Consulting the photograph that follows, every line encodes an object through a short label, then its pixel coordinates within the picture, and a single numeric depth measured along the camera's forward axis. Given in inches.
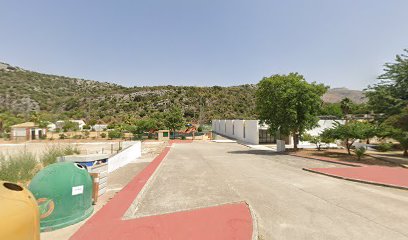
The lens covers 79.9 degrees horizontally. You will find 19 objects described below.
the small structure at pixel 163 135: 1624.0
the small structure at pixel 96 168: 325.7
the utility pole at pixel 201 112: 3073.1
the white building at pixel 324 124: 1354.5
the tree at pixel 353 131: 767.3
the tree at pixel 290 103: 888.9
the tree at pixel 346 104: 2446.5
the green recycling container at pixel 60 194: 239.1
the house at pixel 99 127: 2158.7
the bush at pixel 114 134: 1595.4
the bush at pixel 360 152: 744.3
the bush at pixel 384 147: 979.8
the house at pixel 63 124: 2221.7
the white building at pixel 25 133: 1567.4
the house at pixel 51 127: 2059.8
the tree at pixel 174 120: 1727.4
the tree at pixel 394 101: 750.5
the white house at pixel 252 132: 1360.7
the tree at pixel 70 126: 1966.0
